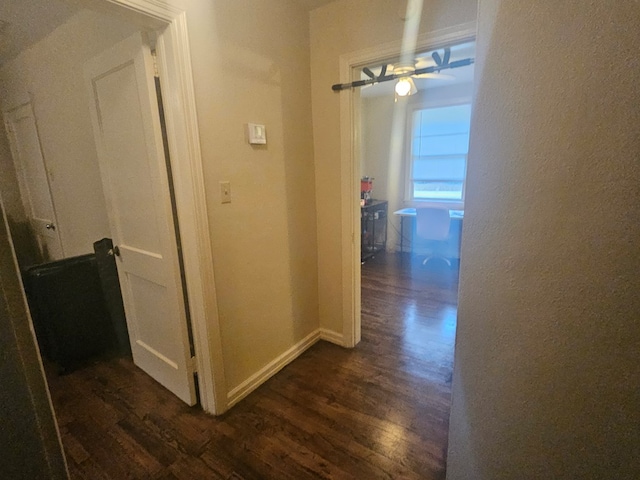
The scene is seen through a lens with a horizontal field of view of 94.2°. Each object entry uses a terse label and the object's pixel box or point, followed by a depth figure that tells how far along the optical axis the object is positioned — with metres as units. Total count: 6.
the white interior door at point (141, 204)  1.50
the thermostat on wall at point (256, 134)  1.72
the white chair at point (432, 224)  4.02
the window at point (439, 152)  4.32
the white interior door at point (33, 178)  2.76
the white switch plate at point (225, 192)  1.62
